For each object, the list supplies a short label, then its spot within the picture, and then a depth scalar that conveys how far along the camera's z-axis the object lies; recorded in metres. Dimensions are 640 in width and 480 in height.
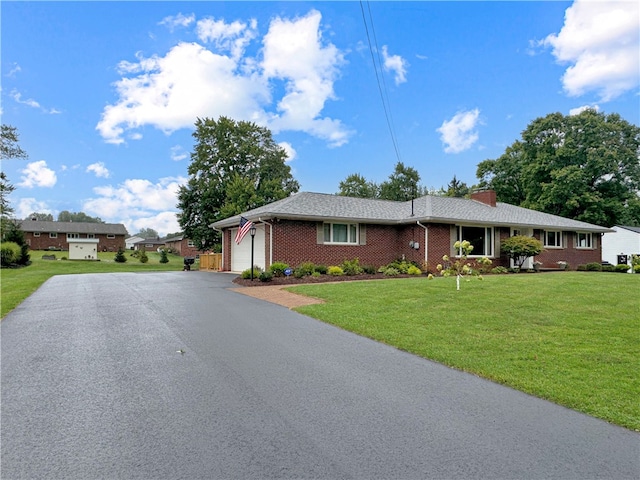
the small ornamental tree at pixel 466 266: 11.84
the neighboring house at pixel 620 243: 29.28
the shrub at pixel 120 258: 37.99
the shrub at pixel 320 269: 16.81
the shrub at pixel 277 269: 16.05
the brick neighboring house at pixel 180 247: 58.94
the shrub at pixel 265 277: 15.16
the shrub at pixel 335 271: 16.67
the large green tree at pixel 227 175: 35.25
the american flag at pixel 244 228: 16.97
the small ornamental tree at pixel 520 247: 19.91
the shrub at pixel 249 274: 15.80
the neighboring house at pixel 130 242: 97.73
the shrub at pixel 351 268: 16.95
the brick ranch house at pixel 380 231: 18.14
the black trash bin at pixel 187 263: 25.30
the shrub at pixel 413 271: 17.97
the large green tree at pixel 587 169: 36.28
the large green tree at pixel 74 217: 111.00
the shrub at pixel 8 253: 27.99
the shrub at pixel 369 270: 17.66
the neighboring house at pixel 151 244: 84.62
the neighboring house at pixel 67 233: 58.78
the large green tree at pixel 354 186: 52.72
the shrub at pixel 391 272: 17.40
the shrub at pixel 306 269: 16.09
